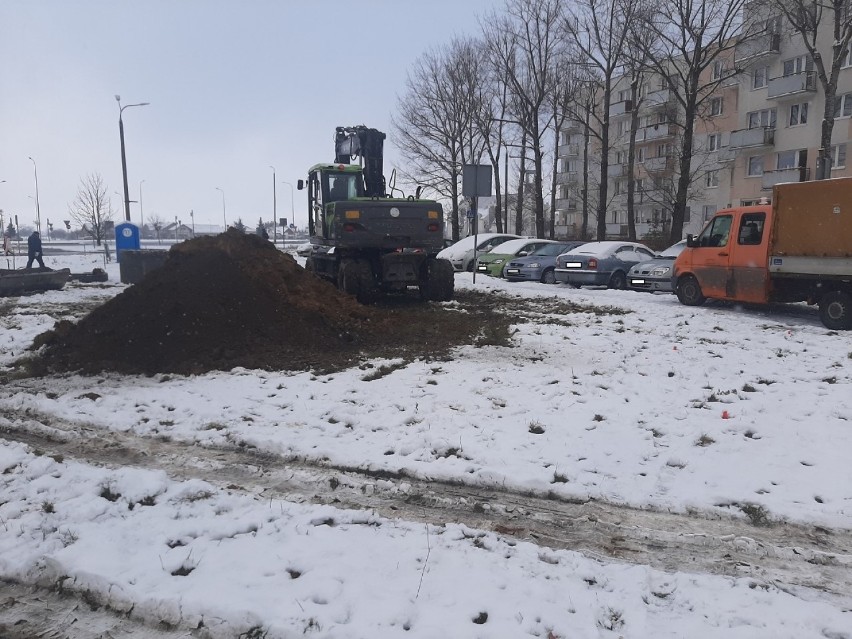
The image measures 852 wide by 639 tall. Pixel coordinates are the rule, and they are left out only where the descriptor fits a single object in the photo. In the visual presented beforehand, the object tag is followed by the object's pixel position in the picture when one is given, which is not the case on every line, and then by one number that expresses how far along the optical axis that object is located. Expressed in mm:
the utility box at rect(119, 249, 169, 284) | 21375
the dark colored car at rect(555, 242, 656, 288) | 17984
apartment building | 33906
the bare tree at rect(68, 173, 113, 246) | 40019
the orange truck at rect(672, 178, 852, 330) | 10487
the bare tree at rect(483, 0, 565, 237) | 33875
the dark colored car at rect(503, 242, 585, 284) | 20156
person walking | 21359
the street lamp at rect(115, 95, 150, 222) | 26594
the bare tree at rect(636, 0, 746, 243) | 24422
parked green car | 22547
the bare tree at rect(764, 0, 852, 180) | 21859
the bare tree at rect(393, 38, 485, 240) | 38875
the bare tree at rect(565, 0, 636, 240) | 29531
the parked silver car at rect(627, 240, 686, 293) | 16312
